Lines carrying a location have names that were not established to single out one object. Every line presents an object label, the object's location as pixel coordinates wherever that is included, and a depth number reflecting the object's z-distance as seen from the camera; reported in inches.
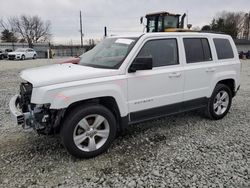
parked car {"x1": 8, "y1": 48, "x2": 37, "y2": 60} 1143.2
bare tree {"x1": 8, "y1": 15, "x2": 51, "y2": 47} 2642.7
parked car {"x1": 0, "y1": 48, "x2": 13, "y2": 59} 1204.2
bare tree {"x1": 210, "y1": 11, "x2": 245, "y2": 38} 1930.4
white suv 122.7
